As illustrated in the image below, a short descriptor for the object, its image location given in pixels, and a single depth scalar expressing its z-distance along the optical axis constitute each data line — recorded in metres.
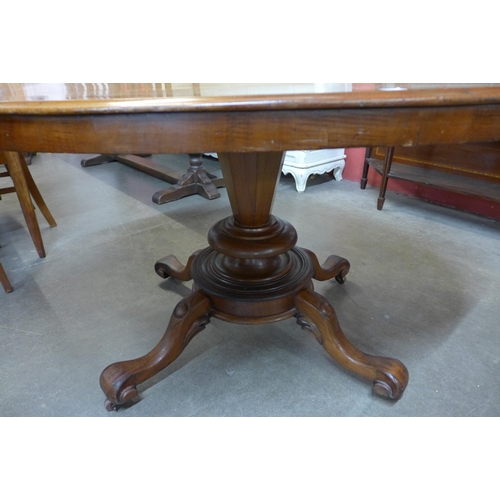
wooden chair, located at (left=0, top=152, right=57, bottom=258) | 1.67
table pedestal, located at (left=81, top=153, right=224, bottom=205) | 2.58
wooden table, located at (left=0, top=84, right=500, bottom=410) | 0.52
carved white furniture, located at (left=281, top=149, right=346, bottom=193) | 2.63
